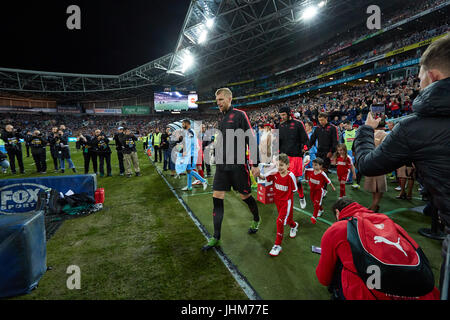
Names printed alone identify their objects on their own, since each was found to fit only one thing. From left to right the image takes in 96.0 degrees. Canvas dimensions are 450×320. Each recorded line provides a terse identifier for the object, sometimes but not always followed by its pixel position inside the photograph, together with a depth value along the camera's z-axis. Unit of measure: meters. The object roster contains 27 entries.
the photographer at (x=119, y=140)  8.73
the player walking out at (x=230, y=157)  3.16
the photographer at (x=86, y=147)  8.50
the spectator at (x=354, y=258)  1.43
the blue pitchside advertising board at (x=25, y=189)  4.37
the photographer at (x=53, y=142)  9.58
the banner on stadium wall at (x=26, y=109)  41.46
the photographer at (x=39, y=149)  9.28
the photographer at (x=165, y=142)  9.31
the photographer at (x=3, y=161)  7.81
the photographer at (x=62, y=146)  9.31
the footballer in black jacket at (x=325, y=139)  5.23
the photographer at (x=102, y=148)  8.66
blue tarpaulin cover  2.20
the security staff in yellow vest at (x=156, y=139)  12.81
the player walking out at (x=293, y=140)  4.93
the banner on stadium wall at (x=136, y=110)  52.75
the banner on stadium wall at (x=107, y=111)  52.94
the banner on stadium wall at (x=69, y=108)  49.61
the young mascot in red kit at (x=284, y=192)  3.10
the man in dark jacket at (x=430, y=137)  1.09
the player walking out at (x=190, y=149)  6.22
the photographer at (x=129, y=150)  8.66
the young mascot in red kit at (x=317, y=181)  4.16
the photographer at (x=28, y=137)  9.61
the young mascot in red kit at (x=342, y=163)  5.43
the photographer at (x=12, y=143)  9.12
